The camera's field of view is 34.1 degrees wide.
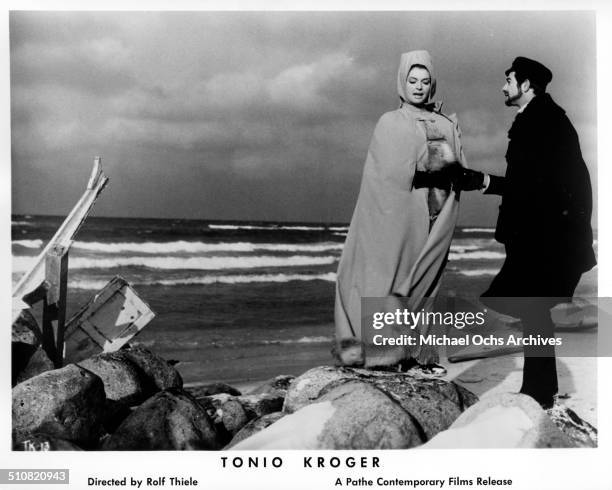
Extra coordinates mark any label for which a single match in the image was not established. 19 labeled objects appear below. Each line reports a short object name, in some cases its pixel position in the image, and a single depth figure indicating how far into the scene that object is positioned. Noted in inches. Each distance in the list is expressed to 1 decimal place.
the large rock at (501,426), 271.0
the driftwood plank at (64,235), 289.9
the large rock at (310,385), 278.8
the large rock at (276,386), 303.7
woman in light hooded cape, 285.4
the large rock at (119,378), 286.0
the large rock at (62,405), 269.7
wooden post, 291.0
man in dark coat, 286.0
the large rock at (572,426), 284.6
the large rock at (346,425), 265.0
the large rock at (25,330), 289.1
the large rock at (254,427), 276.8
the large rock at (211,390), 302.3
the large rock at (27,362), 287.7
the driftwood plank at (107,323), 301.3
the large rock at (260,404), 288.7
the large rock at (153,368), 293.3
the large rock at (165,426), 270.4
